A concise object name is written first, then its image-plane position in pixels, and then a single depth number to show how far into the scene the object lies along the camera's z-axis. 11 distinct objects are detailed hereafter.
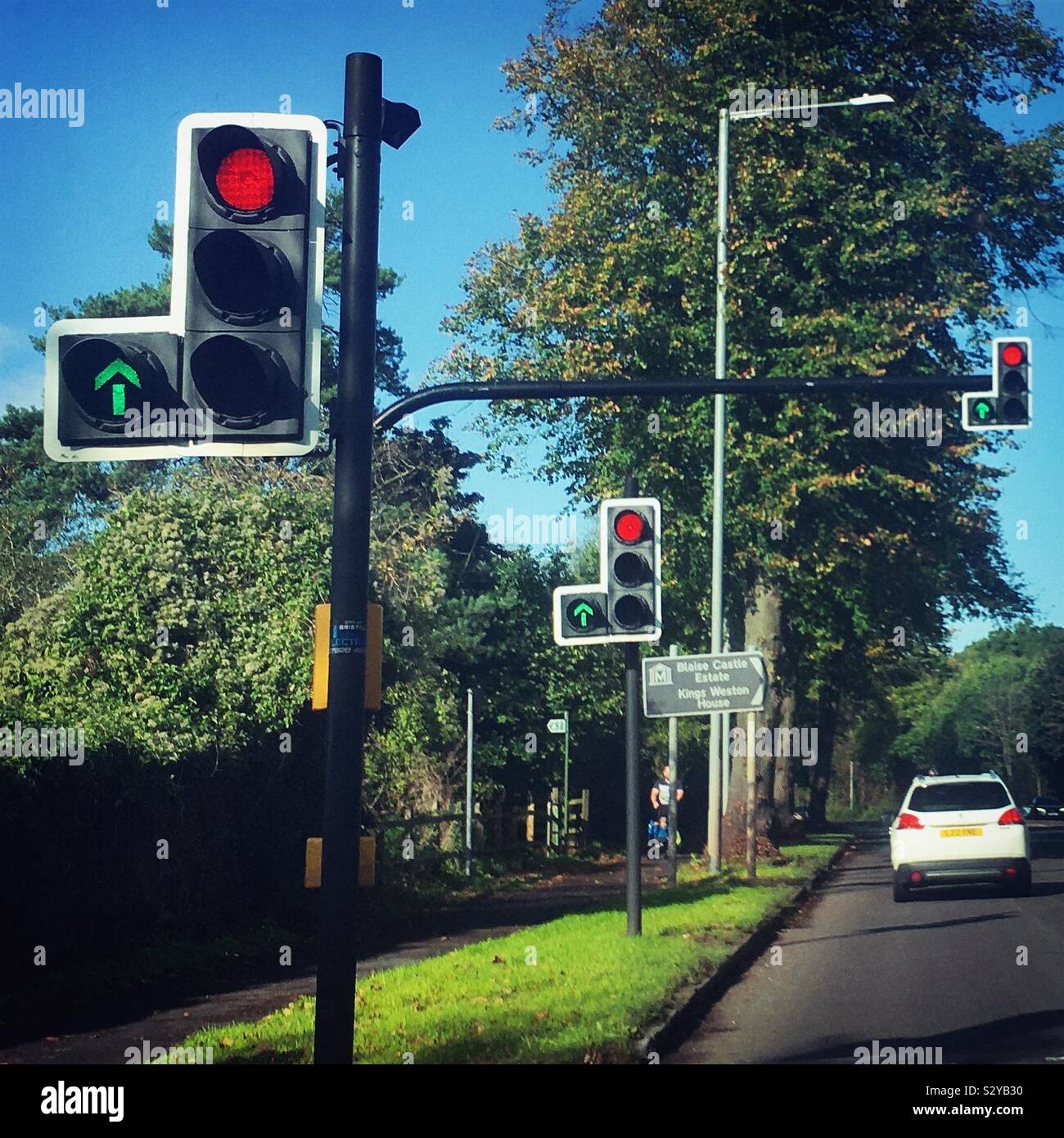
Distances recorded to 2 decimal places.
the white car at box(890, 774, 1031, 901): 22.81
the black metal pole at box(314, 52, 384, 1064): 6.78
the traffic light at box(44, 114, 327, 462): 6.34
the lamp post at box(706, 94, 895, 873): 25.03
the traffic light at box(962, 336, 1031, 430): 11.67
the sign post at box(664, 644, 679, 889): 26.03
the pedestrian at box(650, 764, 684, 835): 32.50
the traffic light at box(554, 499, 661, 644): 13.66
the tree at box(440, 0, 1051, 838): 28.86
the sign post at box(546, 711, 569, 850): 30.28
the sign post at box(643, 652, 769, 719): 17.64
